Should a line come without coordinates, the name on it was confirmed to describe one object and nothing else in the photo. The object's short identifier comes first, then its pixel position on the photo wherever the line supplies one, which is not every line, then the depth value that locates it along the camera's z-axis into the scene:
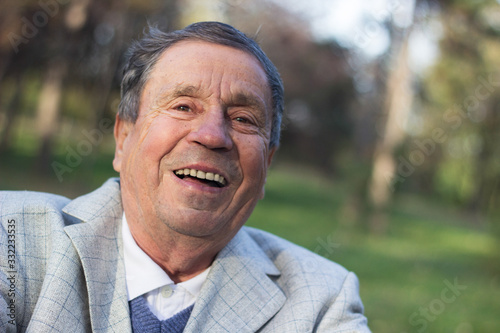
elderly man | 0.80
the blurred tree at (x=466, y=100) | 10.05
